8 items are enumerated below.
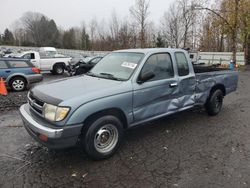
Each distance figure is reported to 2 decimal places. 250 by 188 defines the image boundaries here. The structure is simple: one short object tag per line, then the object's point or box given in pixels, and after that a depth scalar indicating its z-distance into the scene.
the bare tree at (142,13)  35.69
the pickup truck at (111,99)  3.28
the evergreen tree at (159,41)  45.34
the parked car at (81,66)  13.32
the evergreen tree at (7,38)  83.81
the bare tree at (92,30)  64.99
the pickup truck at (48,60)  15.44
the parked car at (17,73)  9.59
